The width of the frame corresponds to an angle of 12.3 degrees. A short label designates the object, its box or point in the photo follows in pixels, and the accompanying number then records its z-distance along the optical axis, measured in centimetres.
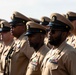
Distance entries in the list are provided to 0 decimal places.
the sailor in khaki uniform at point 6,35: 892
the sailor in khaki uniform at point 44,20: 980
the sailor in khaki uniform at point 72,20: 818
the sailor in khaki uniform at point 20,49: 765
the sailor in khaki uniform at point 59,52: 517
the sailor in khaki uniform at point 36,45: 639
